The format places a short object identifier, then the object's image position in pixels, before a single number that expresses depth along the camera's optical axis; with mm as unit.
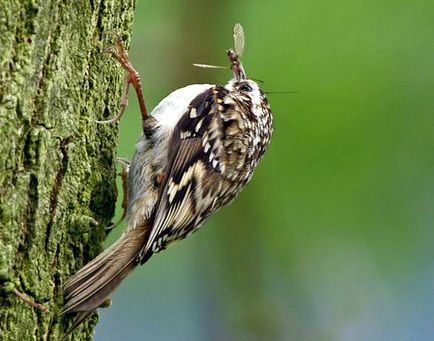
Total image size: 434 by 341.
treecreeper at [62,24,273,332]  5684
